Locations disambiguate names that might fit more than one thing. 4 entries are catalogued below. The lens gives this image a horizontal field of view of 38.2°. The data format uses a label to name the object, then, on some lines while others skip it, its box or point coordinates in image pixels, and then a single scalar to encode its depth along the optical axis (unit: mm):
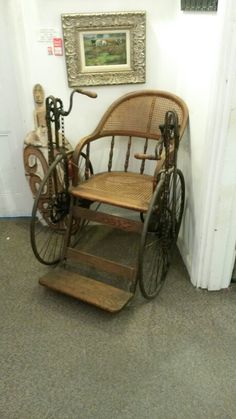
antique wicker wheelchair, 1705
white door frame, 1383
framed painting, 1979
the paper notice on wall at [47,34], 2006
